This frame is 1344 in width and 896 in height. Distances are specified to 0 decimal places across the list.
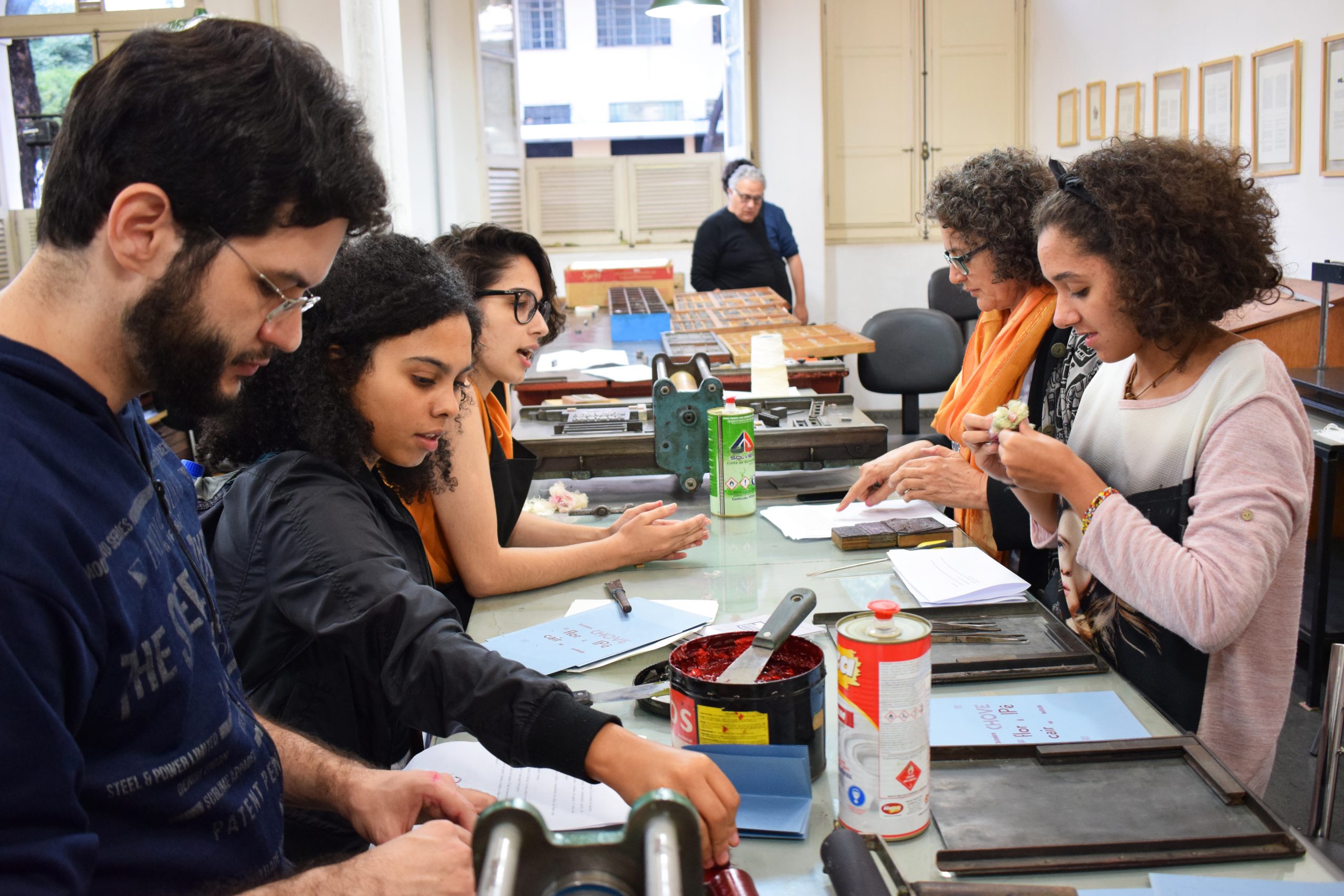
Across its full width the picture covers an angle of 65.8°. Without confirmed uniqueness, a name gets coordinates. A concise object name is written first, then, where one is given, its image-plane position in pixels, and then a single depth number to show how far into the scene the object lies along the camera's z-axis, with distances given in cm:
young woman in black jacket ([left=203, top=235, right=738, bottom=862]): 122
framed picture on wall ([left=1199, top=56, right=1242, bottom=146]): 512
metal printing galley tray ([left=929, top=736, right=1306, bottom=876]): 109
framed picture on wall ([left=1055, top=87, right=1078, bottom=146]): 701
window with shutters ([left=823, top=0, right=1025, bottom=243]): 771
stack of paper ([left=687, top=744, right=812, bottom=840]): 116
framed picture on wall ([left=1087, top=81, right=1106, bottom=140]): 661
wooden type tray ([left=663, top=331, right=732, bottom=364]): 426
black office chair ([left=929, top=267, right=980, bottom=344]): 683
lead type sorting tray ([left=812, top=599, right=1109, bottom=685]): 157
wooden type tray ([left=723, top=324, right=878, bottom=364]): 422
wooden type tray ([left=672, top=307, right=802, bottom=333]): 510
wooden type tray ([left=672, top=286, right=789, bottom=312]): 595
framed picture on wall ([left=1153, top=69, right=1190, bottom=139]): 564
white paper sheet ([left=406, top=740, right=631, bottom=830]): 126
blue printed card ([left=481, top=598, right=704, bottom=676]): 173
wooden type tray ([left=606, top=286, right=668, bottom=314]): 565
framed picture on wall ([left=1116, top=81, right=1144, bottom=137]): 616
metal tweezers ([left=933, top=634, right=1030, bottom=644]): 170
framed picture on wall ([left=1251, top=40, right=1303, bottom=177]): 463
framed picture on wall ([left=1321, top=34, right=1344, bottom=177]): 430
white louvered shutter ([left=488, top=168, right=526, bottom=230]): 761
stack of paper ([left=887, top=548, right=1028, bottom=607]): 187
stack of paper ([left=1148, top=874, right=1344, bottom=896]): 101
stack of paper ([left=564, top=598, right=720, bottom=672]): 193
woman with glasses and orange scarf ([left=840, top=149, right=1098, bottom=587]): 235
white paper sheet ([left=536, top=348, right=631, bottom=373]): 450
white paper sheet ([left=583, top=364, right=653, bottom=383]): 410
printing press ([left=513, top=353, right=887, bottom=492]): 277
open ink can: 117
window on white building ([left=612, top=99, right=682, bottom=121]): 879
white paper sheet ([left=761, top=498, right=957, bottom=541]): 240
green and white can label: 243
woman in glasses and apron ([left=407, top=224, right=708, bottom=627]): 207
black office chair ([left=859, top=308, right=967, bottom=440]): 533
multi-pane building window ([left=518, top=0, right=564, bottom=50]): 886
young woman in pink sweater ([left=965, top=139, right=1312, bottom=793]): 151
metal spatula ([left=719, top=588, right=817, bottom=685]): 121
